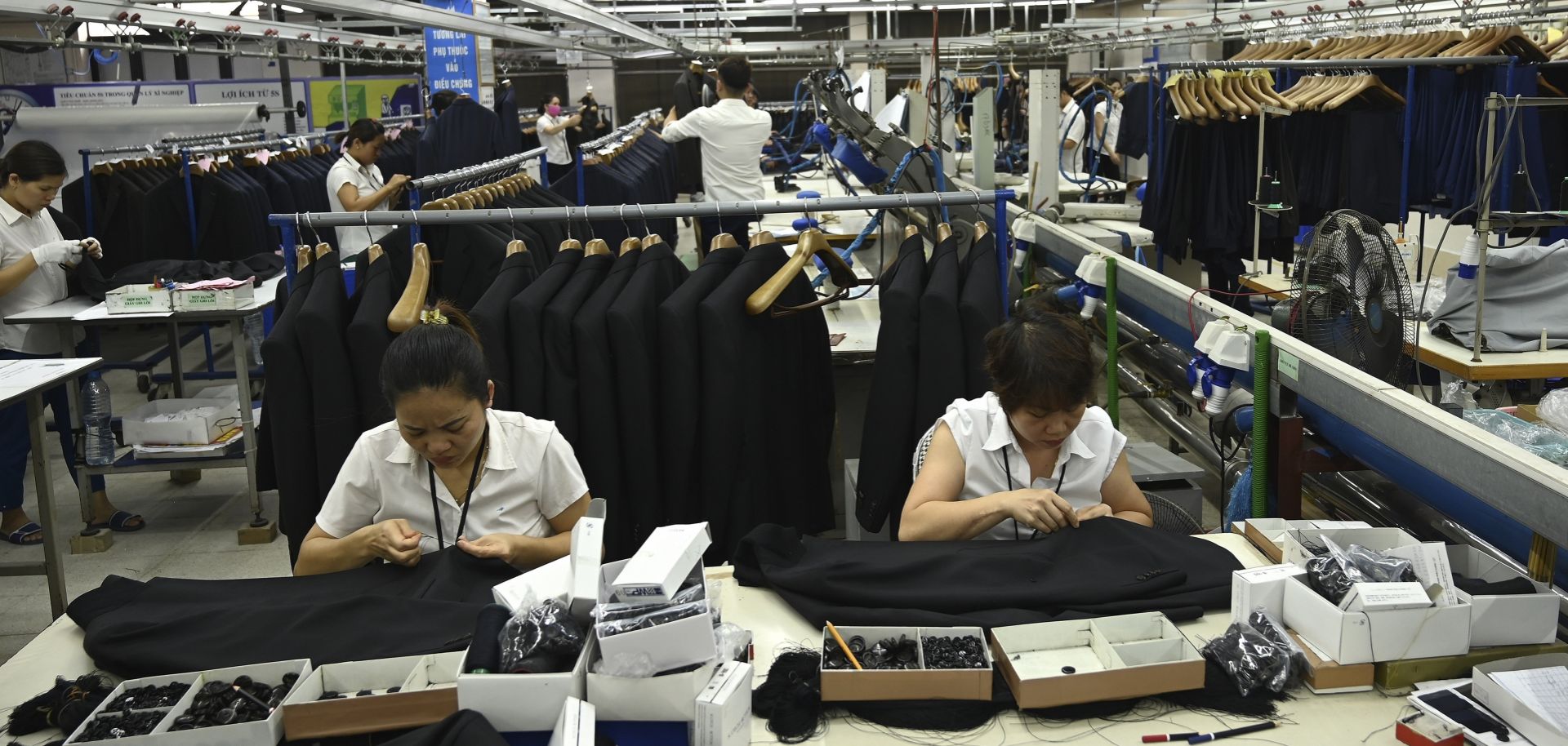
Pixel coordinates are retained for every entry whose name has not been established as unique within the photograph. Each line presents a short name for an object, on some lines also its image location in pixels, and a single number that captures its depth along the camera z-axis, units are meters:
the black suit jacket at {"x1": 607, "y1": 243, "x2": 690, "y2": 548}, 2.65
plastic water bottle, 4.57
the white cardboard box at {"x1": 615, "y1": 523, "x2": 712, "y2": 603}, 1.46
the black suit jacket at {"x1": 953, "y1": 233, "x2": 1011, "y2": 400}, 2.66
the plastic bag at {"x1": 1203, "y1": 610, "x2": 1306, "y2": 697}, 1.62
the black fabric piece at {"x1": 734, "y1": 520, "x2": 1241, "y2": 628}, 1.80
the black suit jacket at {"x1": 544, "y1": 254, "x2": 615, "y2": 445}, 2.63
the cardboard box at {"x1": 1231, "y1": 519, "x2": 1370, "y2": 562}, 1.97
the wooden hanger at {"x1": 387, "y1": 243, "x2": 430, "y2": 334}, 2.66
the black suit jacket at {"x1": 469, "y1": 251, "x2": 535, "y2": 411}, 2.65
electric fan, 2.73
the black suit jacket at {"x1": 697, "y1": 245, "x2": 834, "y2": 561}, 2.70
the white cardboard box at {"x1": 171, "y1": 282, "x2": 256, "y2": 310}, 4.71
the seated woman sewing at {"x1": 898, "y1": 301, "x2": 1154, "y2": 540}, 2.10
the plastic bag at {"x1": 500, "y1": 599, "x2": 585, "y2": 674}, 1.47
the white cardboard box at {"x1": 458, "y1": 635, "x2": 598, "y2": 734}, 1.44
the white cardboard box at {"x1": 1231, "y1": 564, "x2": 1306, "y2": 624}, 1.73
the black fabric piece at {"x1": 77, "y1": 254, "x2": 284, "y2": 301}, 4.82
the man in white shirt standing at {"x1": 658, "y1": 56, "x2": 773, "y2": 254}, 6.80
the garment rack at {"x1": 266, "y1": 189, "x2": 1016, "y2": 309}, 2.86
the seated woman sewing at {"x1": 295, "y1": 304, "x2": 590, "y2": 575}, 2.03
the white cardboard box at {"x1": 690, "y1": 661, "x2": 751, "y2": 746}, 1.46
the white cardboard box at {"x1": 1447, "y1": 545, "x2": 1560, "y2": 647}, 1.61
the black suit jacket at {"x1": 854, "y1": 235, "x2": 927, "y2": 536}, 2.70
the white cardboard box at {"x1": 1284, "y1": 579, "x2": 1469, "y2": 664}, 1.60
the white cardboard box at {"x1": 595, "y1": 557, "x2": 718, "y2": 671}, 1.43
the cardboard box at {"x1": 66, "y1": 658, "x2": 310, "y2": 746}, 1.47
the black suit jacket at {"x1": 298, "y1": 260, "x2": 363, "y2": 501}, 2.63
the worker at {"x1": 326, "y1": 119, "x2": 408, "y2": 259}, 5.82
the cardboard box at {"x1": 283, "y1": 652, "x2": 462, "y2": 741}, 1.51
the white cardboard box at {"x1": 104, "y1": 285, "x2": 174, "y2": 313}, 4.57
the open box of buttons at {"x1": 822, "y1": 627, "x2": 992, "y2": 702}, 1.60
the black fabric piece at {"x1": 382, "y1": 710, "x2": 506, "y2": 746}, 1.41
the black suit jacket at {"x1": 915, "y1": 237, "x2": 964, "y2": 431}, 2.65
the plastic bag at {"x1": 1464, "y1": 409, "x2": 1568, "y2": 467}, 2.43
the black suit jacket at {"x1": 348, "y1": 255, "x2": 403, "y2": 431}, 2.64
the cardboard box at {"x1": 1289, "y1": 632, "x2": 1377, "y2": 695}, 1.62
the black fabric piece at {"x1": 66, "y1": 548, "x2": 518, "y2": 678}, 1.72
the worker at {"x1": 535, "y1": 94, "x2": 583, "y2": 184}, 9.62
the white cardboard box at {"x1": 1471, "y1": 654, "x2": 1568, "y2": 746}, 1.41
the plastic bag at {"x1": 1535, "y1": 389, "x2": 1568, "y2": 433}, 2.86
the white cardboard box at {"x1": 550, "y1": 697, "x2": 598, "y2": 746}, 1.38
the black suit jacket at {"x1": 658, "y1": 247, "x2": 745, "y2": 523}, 2.68
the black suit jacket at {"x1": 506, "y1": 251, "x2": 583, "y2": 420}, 2.64
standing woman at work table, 4.53
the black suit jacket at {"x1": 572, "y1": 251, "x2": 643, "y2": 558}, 2.64
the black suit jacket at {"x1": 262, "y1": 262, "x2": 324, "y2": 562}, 2.64
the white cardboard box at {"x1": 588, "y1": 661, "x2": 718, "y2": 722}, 1.46
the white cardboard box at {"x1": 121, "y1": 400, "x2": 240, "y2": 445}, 4.56
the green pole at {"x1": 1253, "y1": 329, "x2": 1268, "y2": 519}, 2.46
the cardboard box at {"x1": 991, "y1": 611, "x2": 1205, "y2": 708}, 1.57
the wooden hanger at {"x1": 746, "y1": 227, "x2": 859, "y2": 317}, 2.75
